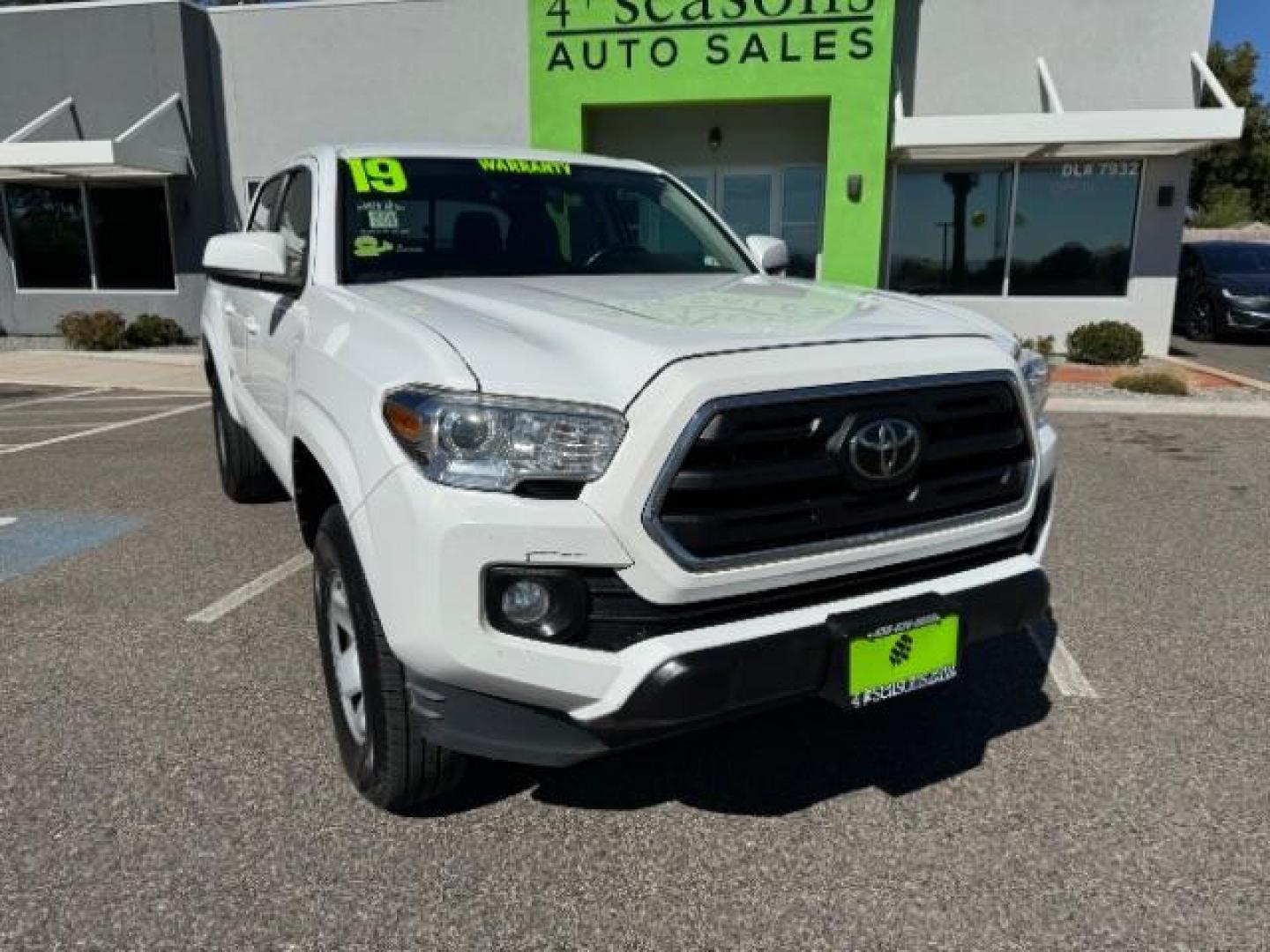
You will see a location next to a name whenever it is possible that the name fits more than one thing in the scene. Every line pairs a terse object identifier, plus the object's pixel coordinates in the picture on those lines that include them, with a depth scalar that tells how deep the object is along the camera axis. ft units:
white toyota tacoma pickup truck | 6.73
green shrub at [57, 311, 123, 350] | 45.27
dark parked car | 49.85
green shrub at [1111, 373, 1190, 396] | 32.58
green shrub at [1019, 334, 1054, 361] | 41.16
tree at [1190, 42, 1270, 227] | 132.77
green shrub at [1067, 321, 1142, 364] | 38.96
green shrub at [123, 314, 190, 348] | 46.62
